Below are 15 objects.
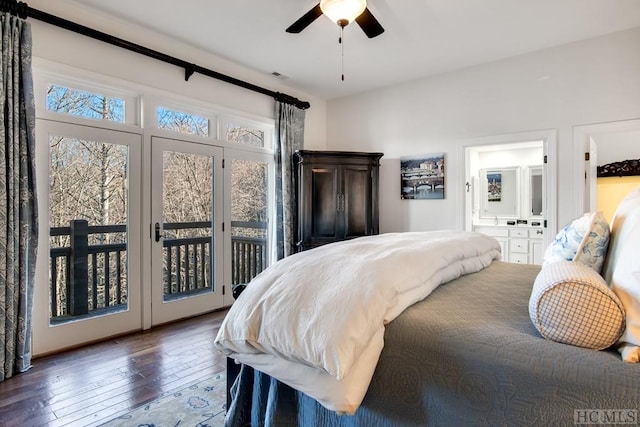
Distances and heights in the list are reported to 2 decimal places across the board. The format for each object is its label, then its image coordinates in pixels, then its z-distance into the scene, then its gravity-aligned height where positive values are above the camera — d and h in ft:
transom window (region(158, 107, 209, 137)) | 11.27 +3.14
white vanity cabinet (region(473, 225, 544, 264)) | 14.80 -1.53
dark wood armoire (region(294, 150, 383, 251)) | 14.12 +0.53
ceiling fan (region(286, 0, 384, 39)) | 7.41 +4.60
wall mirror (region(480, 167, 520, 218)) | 16.99 +0.80
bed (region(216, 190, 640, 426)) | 2.80 -1.52
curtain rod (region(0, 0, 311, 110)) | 7.95 +4.91
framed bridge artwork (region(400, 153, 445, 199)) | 13.89 +1.38
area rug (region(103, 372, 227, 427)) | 6.02 -3.81
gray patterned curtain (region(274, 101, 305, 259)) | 14.38 +0.87
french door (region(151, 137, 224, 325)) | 11.04 -0.63
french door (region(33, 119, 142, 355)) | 8.83 -0.68
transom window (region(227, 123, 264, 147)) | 13.33 +3.12
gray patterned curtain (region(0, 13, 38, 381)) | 7.60 +0.32
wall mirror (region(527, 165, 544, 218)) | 15.99 +0.81
